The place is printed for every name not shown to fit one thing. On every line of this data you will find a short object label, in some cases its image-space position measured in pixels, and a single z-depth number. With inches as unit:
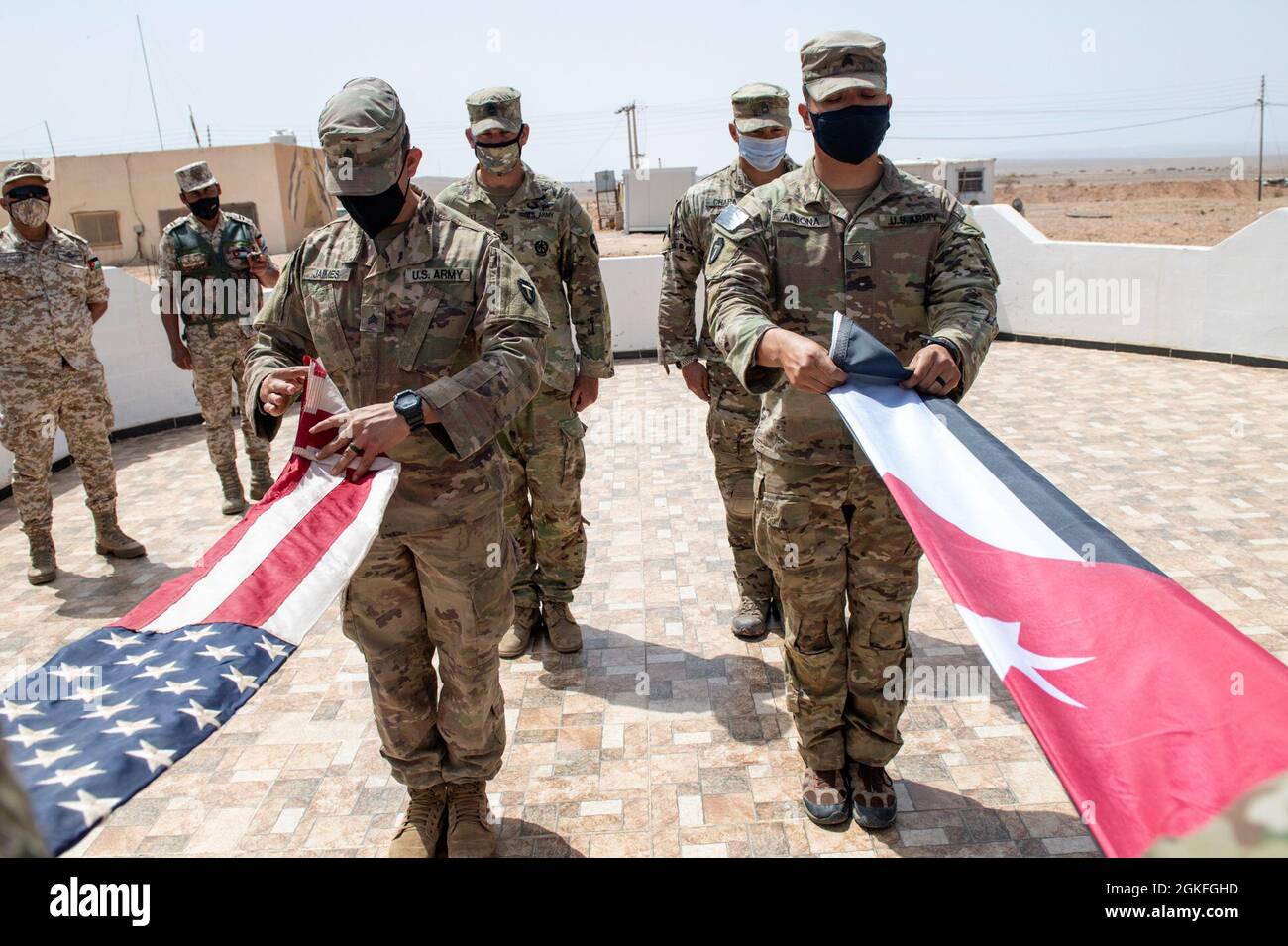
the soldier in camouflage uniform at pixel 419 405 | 103.0
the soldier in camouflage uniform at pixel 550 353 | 173.6
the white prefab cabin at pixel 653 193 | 1246.9
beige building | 1057.5
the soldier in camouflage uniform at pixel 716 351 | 178.9
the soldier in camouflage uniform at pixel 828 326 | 112.7
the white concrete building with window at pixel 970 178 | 794.2
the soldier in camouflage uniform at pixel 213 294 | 259.6
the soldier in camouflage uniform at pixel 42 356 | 223.1
